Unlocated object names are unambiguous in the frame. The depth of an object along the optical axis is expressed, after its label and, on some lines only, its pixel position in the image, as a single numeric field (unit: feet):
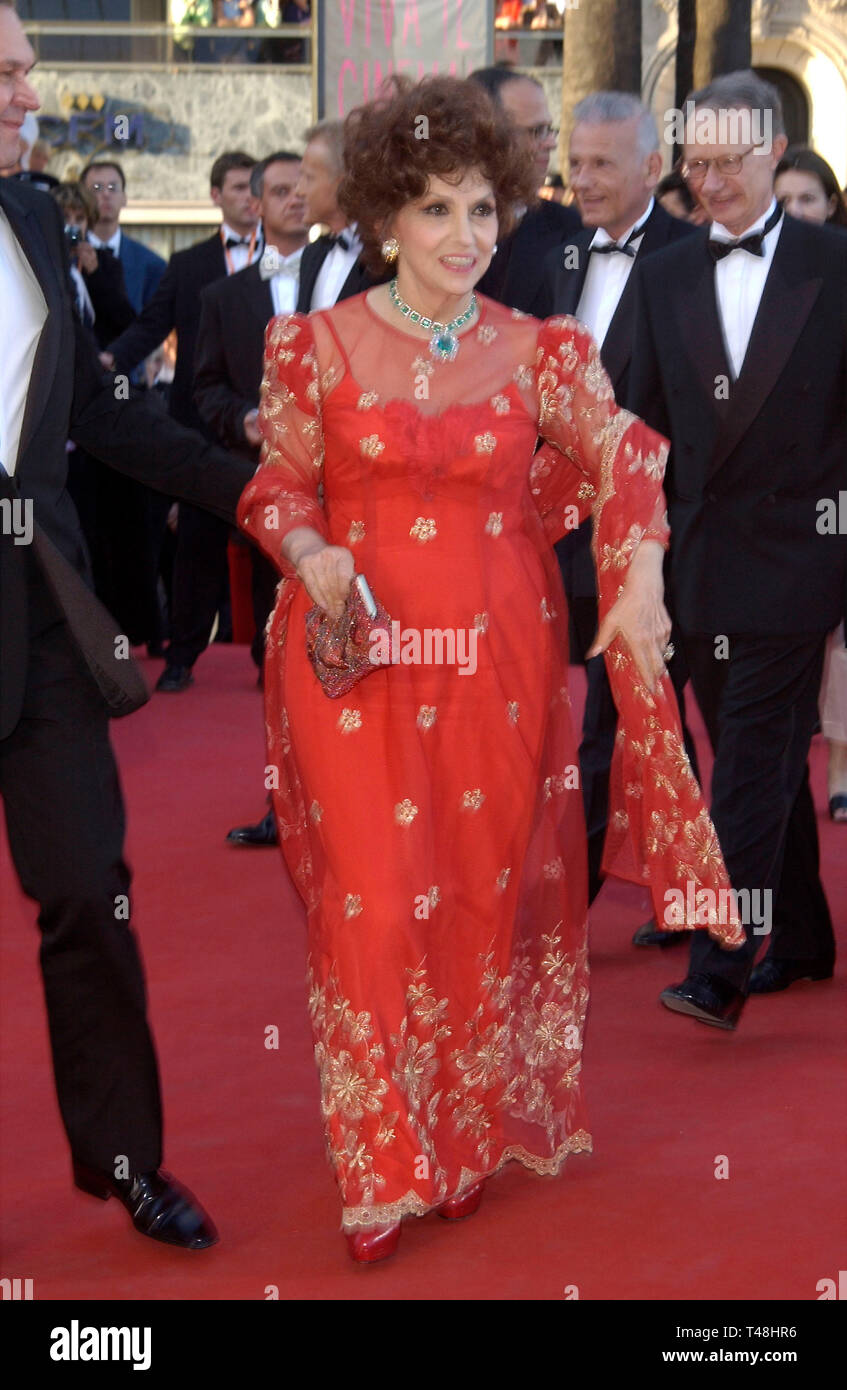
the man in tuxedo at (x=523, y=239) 17.39
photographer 29.40
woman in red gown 10.21
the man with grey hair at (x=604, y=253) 16.37
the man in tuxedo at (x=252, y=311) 20.81
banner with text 46.06
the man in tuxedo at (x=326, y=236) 18.11
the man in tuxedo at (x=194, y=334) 27.73
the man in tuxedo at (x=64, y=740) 9.80
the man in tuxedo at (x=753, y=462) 14.14
